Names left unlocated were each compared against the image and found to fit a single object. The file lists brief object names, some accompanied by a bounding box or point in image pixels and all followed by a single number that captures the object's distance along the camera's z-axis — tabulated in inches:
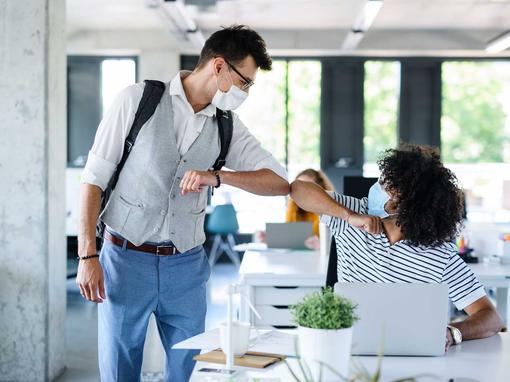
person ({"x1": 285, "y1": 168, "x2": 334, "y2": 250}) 220.2
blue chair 369.1
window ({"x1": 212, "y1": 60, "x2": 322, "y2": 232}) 411.5
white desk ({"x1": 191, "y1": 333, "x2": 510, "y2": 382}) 71.8
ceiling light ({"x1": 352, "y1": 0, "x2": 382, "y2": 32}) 254.5
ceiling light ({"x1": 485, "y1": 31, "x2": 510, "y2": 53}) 336.4
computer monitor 133.7
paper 77.5
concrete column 174.7
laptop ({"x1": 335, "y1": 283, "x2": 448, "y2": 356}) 80.3
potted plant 67.1
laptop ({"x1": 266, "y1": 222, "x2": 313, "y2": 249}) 196.1
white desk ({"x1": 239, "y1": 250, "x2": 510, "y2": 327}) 149.9
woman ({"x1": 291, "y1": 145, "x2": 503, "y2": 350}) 96.3
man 93.4
